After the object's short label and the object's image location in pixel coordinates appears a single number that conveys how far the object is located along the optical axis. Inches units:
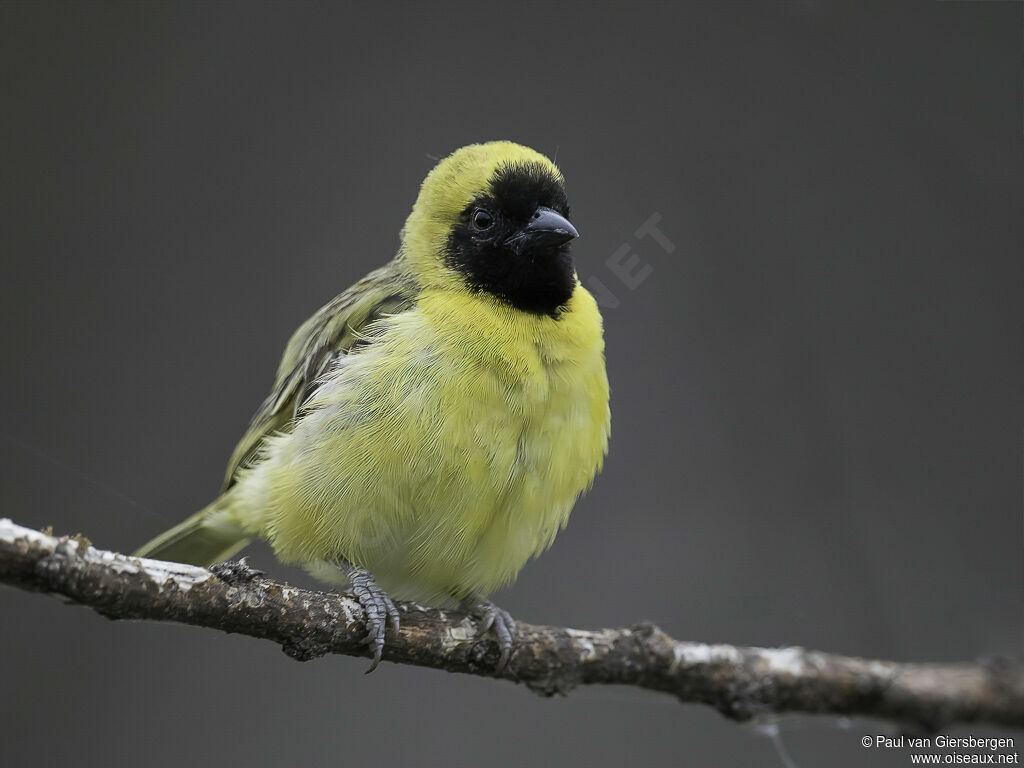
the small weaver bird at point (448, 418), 233.6
